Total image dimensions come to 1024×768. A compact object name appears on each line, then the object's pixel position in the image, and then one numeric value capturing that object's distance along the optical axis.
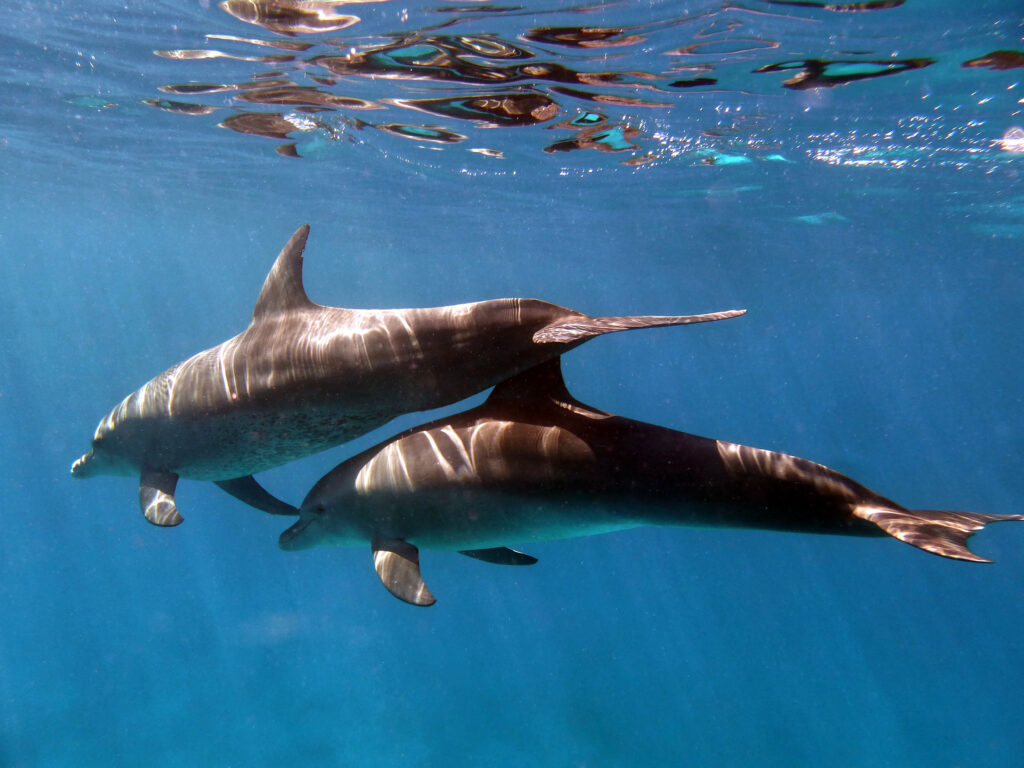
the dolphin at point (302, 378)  4.89
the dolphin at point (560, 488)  4.23
